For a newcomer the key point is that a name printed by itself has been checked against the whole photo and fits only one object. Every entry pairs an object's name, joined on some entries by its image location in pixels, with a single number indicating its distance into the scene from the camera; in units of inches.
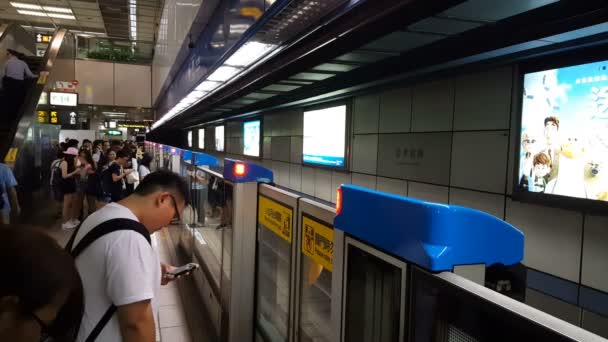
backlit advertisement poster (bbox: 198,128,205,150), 819.4
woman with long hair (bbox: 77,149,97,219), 309.1
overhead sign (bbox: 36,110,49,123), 466.4
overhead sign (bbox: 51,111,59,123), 503.2
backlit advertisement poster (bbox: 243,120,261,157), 481.4
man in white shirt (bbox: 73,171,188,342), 57.5
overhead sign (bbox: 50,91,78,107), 513.3
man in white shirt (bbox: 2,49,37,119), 331.6
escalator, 291.1
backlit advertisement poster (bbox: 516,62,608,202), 130.9
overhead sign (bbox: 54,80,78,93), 534.3
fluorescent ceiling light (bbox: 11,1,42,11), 588.1
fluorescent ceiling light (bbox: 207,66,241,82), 231.1
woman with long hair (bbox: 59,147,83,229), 303.3
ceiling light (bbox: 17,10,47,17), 636.9
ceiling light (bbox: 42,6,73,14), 612.1
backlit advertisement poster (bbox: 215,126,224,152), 660.7
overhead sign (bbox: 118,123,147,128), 1622.8
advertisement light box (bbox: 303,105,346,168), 297.1
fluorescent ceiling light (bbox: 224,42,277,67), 181.9
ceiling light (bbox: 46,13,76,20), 653.2
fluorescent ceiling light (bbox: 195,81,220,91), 281.9
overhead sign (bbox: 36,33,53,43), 591.7
